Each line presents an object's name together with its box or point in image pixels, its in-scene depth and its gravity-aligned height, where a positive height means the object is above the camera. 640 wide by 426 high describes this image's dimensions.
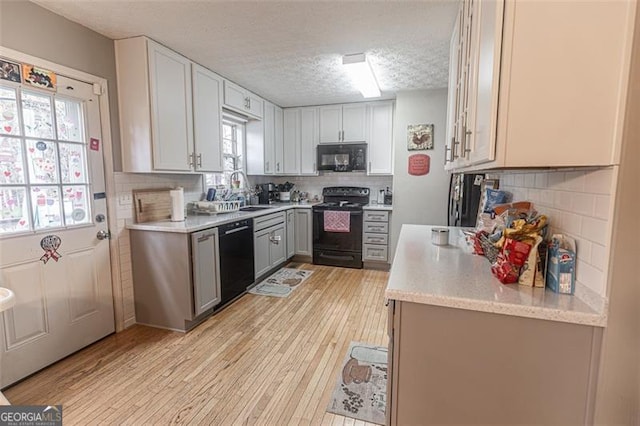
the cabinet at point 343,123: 4.50 +0.90
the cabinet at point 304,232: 4.58 -0.72
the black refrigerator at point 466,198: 2.58 -0.12
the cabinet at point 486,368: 1.04 -0.66
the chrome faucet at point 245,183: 4.29 +0.00
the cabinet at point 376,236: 4.27 -0.72
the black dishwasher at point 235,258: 3.02 -0.78
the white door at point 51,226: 1.93 -0.31
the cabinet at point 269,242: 3.64 -0.74
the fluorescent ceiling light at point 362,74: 2.77 +1.11
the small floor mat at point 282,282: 3.54 -1.23
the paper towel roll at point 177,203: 2.86 -0.19
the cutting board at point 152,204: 2.77 -0.20
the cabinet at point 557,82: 0.93 +0.32
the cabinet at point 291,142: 4.86 +0.65
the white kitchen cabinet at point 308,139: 4.74 +0.69
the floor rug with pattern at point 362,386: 1.77 -1.28
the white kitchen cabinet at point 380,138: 4.38 +0.66
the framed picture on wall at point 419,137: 3.95 +0.61
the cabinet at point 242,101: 3.50 +1.02
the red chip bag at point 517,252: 1.21 -0.26
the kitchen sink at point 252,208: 3.91 -0.33
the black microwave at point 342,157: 4.50 +0.39
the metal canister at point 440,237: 1.99 -0.34
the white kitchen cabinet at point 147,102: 2.49 +0.67
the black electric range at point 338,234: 4.34 -0.72
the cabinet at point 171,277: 2.60 -0.81
